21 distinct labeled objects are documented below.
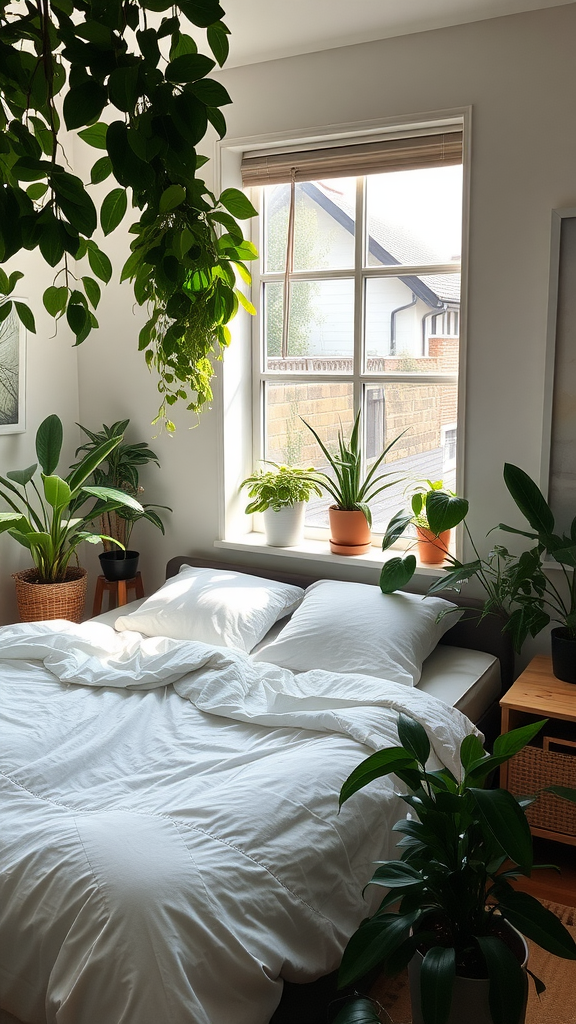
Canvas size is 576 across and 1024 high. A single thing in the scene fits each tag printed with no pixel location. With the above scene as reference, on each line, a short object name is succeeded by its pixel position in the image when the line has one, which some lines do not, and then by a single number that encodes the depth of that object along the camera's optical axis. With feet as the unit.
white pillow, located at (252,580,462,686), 9.52
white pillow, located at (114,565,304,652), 10.57
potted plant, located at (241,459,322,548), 12.21
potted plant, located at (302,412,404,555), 11.69
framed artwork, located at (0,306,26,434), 12.34
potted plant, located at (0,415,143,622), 11.62
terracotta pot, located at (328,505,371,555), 11.75
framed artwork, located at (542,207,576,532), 9.63
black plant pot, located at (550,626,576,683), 9.33
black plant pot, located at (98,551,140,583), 12.84
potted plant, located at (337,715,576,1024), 4.56
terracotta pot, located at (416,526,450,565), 11.18
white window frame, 10.52
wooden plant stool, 12.98
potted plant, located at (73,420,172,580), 12.92
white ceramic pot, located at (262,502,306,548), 12.31
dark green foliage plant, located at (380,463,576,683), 9.33
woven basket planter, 11.81
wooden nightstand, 8.79
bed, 5.29
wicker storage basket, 8.82
